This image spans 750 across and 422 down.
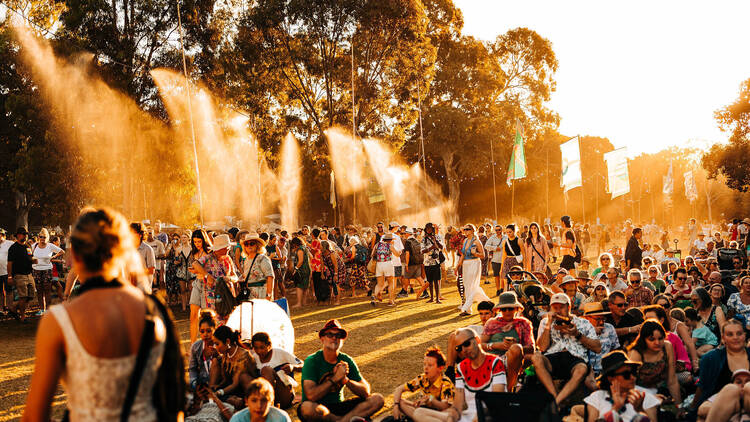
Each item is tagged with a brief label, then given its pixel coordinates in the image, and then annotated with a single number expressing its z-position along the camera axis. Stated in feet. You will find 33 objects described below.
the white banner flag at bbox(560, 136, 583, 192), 70.08
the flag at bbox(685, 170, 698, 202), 118.63
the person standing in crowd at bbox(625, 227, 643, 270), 52.03
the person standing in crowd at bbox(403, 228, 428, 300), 54.90
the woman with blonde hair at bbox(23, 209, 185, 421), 7.65
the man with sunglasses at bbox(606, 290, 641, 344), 26.55
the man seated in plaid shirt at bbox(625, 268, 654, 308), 36.19
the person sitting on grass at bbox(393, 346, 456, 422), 20.88
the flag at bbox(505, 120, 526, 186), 74.33
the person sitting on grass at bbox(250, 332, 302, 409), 23.28
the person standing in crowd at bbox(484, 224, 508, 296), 53.57
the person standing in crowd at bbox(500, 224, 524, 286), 47.03
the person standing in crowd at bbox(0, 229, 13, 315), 47.15
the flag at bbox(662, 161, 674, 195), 121.39
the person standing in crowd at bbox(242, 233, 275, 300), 30.86
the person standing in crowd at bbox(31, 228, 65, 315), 49.01
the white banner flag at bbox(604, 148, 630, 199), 79.05
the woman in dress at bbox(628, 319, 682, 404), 21.84
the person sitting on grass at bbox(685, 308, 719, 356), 27.96
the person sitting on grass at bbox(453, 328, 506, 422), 19.47
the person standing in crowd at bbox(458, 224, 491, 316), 44.14
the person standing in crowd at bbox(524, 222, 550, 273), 43.45
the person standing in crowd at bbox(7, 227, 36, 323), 45.11
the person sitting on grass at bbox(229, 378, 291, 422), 17.72
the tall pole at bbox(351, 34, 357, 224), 94.43
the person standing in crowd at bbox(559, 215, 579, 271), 43.47
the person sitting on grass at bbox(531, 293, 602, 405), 22.67
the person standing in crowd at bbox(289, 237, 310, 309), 52.09
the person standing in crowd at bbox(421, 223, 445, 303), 50.90
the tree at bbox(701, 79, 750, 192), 116.98
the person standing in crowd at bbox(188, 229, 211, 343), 28.99
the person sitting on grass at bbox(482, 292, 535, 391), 23.71
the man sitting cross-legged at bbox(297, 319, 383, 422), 20.61
